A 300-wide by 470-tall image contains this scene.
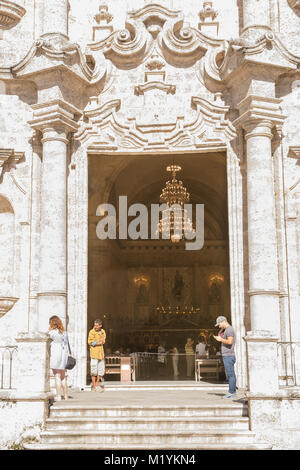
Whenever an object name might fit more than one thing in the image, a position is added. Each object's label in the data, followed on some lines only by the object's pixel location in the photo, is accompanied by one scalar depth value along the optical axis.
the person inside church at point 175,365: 15.08
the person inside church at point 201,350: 15.01
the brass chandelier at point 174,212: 18.09
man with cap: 10.34
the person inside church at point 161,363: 16.17
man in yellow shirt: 11.38
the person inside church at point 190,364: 15.40
